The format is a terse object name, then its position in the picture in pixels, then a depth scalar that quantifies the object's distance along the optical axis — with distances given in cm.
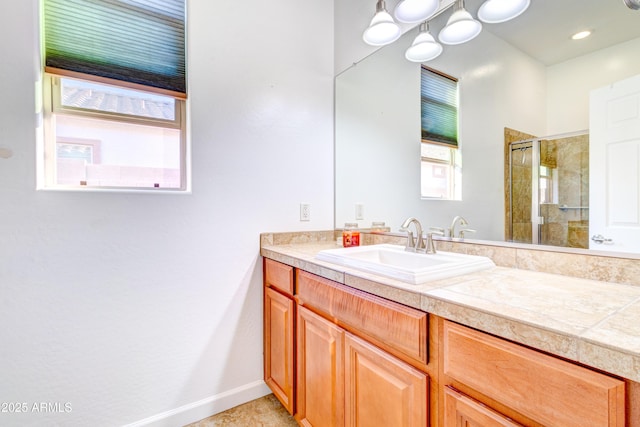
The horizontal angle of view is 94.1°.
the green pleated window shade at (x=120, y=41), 134
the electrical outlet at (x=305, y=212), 198
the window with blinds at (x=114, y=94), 136
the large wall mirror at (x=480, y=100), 103
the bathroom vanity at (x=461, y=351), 56
